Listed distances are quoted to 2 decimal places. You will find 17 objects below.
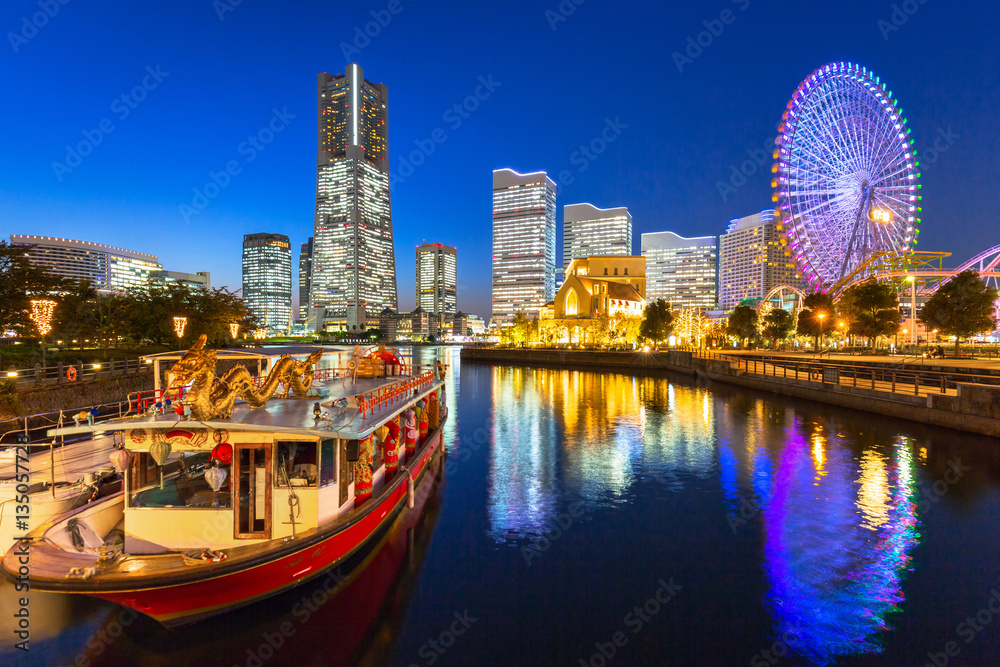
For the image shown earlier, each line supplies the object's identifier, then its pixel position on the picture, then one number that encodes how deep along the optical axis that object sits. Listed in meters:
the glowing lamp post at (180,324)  30.49
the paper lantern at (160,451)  8.86
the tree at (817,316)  69.90
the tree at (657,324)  93.06
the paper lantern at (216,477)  9.52
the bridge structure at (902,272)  65.81
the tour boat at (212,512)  8.16
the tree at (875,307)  59.66
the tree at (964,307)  49.62
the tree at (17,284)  28.70
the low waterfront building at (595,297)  111.44
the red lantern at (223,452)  9.10
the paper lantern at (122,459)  9.02
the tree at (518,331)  123.50
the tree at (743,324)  99.38
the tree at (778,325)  92.25
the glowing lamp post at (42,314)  25.39
